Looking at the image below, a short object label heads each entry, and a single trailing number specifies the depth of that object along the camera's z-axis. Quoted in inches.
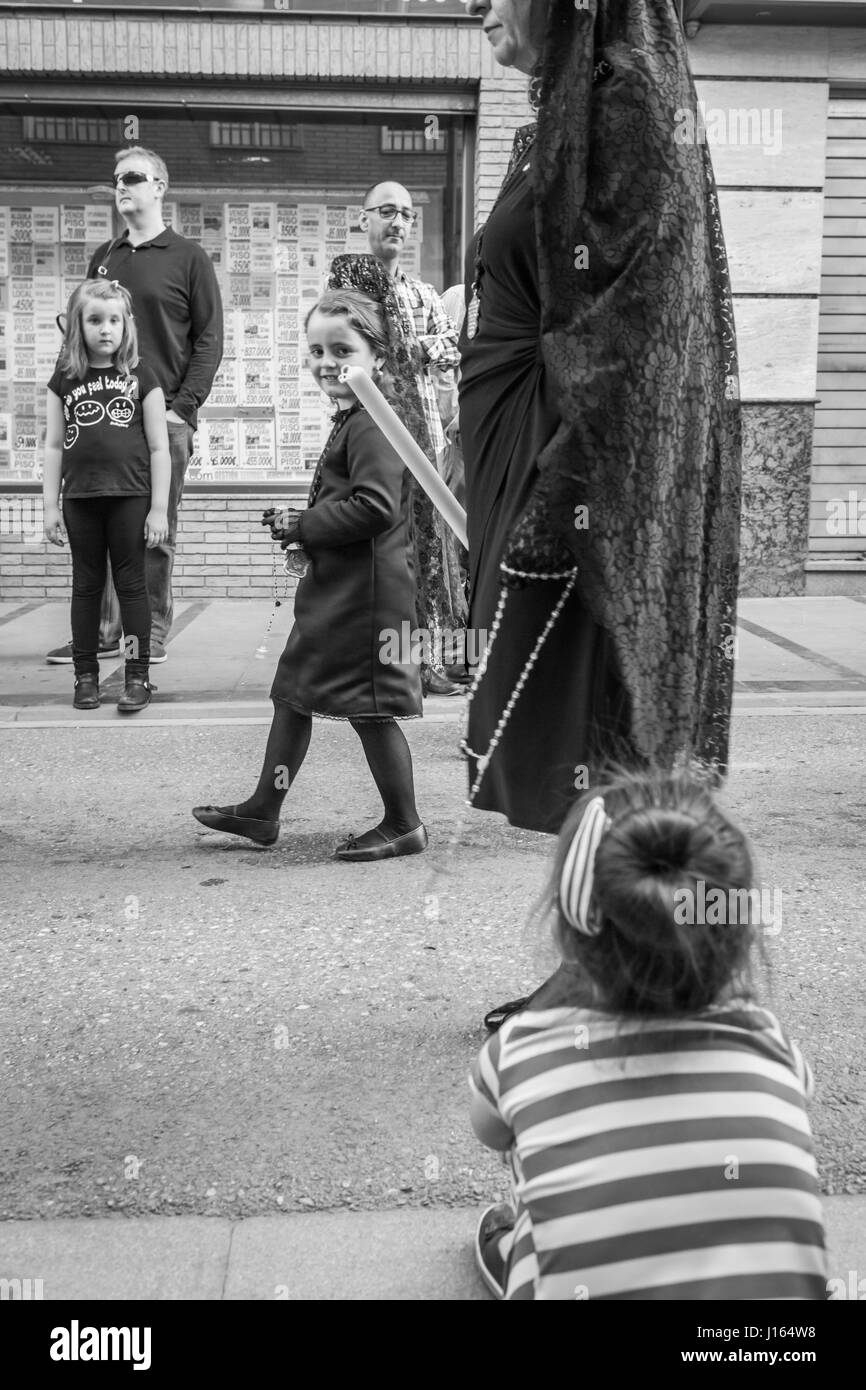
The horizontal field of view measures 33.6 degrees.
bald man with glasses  248.5
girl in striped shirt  59.8
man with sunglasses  290.0
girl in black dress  156.2
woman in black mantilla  84.5
